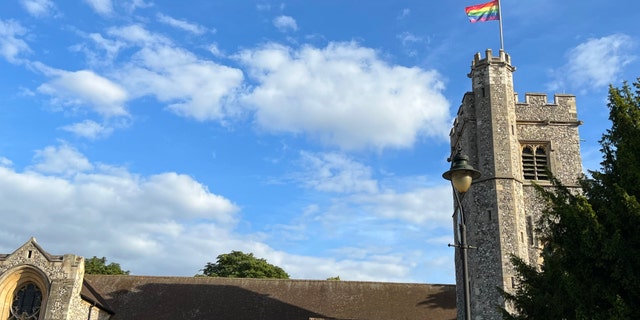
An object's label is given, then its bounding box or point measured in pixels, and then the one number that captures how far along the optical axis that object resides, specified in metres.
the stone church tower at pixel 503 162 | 22.67
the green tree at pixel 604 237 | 11.14
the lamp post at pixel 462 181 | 8.97
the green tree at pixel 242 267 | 39.59
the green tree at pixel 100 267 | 38.56
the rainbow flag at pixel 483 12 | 25.06
